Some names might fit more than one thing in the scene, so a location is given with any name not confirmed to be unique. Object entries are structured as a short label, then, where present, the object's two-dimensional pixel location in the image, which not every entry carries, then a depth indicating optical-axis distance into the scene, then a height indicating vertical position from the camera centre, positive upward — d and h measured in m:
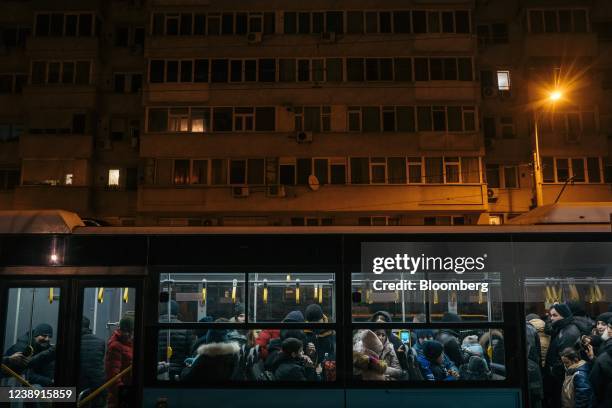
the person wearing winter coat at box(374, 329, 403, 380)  6.48 -0.64
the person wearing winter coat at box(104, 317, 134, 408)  6.47 -0.61
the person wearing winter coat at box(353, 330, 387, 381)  6.46 -0.64
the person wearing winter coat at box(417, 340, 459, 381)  6.49 -0.70
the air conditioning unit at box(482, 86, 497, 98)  22.95 +8.80
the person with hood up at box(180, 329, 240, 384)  6.52 -0.68
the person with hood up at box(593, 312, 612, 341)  6.64 -0.27
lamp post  18.34 +4.42
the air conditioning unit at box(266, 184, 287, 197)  20.83 +4.25
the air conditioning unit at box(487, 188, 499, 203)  21.97 +4.34
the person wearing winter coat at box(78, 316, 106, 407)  6.46 -0.69
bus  6.47 -0.07
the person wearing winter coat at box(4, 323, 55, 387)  6.48 -0.60
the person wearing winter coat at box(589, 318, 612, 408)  6.42 -0.85
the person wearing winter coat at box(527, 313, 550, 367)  6.55 -0.33
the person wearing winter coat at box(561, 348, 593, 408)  6.44 -0.94
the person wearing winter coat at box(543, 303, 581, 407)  6.48 -0.49
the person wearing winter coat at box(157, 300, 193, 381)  6.54 -0.51
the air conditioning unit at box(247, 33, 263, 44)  21.78 +10.46
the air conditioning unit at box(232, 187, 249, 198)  20.91 +4.22
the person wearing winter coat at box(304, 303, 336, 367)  6.48 -0.44
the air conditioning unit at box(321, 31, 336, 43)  21.71 +10.49
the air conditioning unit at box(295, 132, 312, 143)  21.16 +6.37
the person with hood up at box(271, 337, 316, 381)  6.51 -0.67
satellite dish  20.81 +4.53
